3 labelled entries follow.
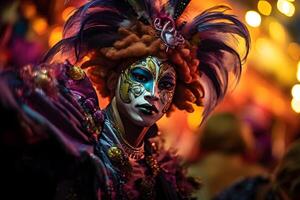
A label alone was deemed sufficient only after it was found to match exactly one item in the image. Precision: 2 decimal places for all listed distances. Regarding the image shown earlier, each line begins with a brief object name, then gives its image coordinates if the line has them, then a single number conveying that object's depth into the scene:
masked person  1.42
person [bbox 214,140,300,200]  2.57
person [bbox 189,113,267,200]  3.31
